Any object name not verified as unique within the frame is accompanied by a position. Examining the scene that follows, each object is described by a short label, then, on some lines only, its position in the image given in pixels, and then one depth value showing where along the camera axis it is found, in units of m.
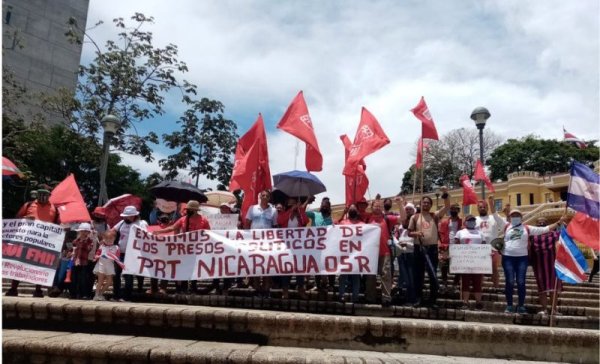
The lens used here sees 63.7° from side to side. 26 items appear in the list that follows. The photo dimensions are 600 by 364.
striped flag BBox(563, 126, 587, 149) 9.95
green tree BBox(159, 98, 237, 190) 20.30
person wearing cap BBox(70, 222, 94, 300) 7.73
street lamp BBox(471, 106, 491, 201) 13.02
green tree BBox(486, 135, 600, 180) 55.14
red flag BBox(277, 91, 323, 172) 8.46
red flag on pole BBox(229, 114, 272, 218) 8.81
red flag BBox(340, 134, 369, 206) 8.88
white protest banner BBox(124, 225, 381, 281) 7.04
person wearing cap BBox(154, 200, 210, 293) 7.69
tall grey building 41.56
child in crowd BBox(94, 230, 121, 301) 7.46
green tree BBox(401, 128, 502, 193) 49.78
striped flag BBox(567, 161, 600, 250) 6.68
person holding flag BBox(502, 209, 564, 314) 7.27
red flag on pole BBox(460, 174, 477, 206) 11.82
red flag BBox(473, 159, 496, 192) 13.36
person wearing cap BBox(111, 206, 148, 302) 7.56
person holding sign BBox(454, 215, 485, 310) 7.54
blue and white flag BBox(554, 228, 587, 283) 6.79
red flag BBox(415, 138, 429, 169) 10.70
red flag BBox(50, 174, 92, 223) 7.92
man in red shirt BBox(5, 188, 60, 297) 7.98
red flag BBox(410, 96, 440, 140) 9.43
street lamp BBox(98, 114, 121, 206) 12.76
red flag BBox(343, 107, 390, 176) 8.59
